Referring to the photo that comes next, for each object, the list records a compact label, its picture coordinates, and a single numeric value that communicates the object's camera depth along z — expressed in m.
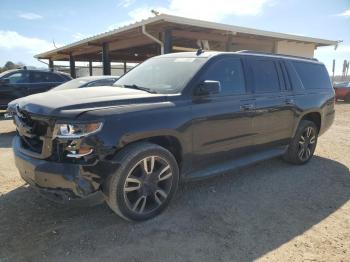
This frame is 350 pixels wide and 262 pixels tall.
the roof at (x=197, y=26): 10.47
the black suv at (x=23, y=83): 10.99
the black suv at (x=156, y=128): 3.08
